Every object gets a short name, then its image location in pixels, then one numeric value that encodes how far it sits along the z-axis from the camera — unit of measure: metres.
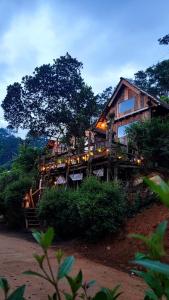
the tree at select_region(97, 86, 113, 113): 42.69
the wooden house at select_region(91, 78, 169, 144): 16.78
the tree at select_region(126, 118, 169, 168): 13.18
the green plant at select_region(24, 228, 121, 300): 0.72
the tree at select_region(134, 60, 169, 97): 28.95
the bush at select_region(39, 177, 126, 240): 9.34
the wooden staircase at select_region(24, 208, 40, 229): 14.04
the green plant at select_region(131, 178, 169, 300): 0.58
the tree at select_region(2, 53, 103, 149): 24.56
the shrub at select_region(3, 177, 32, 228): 14.74
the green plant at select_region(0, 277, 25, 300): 0.70
